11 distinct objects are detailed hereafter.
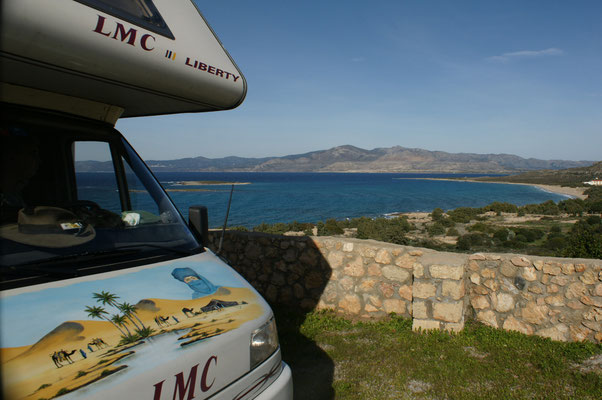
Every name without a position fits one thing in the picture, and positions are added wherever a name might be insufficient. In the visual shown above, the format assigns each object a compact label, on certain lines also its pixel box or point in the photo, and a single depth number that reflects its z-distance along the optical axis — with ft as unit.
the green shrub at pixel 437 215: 114.52
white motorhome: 5.82
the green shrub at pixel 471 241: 65.82
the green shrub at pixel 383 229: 59.21
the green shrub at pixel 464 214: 112.41
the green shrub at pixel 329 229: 71.96
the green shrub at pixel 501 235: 71.55
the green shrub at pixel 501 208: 136.26
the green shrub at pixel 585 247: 26.02
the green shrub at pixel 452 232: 82.81
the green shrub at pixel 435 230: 84.79
